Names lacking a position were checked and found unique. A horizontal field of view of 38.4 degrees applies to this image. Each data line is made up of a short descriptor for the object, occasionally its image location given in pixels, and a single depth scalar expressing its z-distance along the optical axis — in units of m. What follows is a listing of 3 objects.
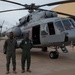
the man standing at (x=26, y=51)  4.17
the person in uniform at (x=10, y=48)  4.07
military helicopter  5.63
